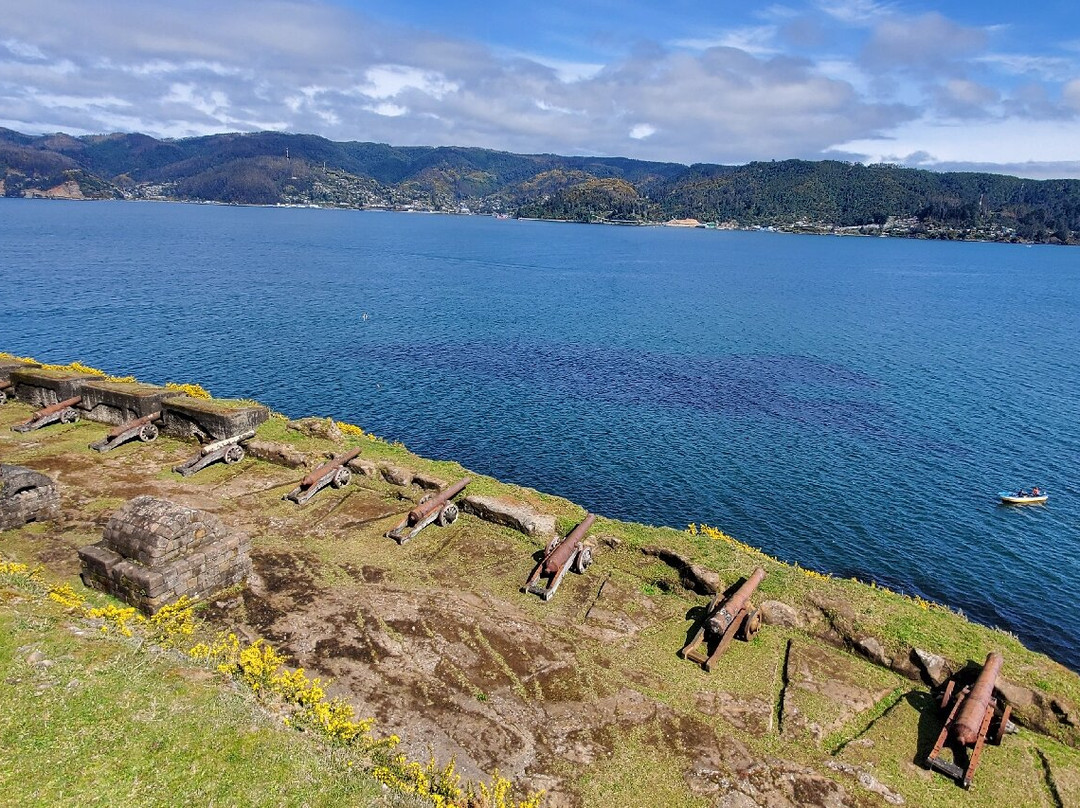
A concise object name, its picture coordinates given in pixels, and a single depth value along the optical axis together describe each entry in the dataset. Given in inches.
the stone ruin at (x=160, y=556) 602.5
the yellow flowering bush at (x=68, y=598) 543.8
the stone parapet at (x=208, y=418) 1019.3
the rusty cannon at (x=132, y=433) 1013.2
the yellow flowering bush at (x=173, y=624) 547.5
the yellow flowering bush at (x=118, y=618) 515.8
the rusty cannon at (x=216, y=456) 949.8
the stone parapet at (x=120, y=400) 1074.7
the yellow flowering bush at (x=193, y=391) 1217.2
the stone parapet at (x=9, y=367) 1224.0
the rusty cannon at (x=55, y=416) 1076.5
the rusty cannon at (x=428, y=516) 792.9
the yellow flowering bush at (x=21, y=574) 582.6
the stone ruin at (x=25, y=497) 738.2
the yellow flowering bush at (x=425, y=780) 412.5
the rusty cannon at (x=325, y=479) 874.8
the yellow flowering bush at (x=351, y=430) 1185.8
